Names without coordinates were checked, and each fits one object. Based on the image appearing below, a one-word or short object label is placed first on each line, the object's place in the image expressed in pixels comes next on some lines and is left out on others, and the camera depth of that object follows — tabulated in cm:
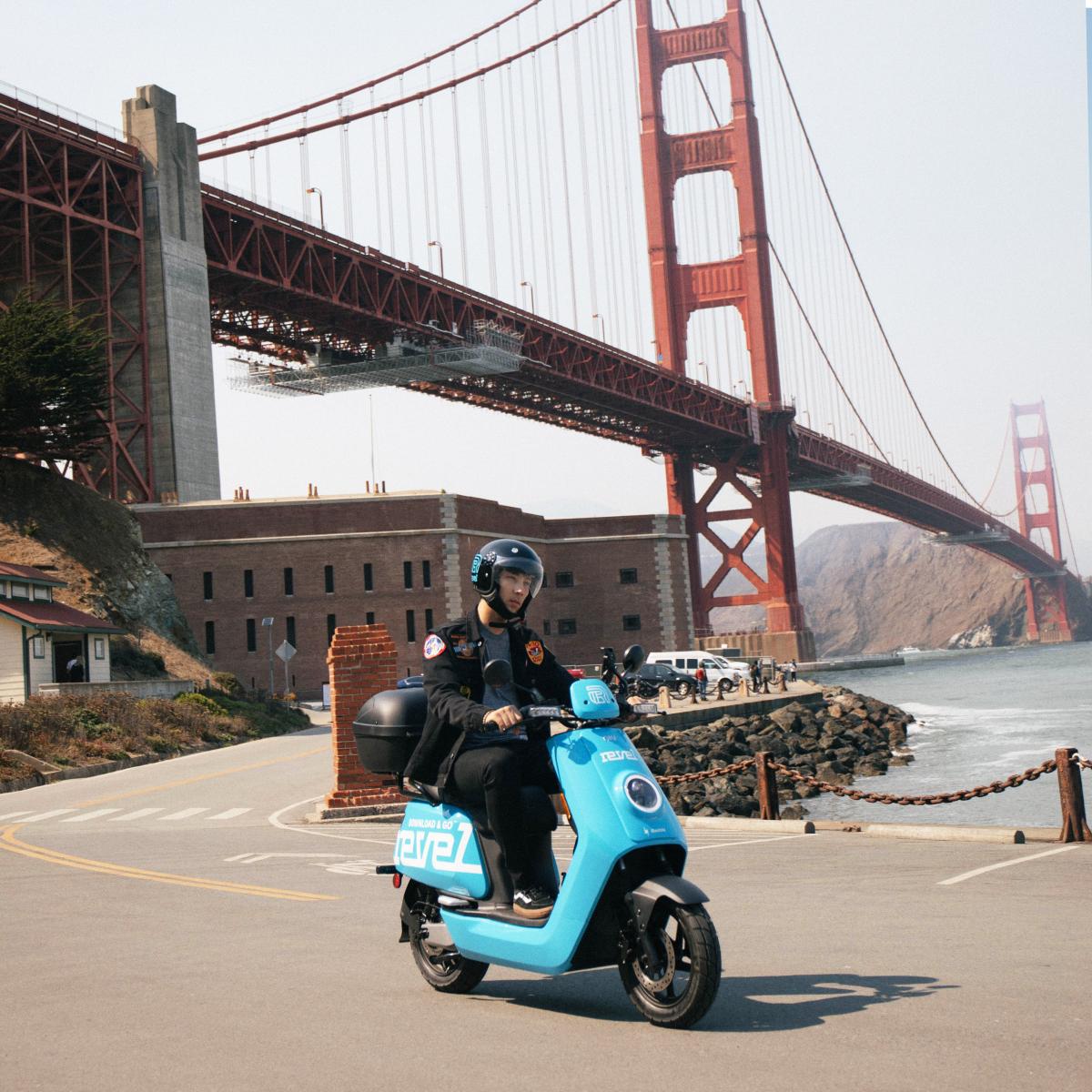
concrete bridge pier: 4703
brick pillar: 1508
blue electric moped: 501
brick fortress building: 5675
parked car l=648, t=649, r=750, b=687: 5034
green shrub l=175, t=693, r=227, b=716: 3435
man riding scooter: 550
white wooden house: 3241
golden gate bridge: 4697
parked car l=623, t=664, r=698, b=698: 4316
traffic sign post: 4716
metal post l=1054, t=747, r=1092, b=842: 1043
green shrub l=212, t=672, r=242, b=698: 4024
